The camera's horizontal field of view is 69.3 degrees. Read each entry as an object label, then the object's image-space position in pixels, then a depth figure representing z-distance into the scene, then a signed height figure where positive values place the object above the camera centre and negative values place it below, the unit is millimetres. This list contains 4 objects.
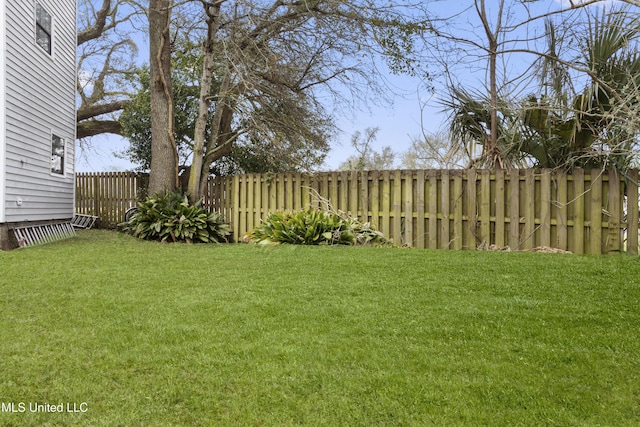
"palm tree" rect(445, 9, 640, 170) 6578 +1572
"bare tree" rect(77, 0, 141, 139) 18906 +5875
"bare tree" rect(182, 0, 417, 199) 10648 +3637
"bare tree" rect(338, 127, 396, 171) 19562 +2840
